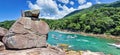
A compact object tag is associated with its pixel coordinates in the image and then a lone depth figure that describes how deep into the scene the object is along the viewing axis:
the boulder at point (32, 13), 6.59
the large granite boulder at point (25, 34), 6.39
